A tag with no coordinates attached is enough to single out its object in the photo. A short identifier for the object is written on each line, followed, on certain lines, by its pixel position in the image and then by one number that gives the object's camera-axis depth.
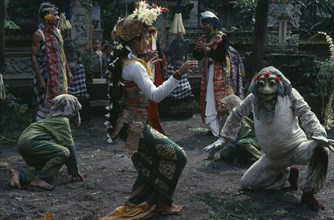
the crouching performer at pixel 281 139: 5.34
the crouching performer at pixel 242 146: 7.04
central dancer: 4.88
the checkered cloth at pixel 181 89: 10.24
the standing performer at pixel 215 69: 8.46
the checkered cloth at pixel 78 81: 9.80
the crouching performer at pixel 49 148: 5.96
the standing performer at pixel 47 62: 7.77
